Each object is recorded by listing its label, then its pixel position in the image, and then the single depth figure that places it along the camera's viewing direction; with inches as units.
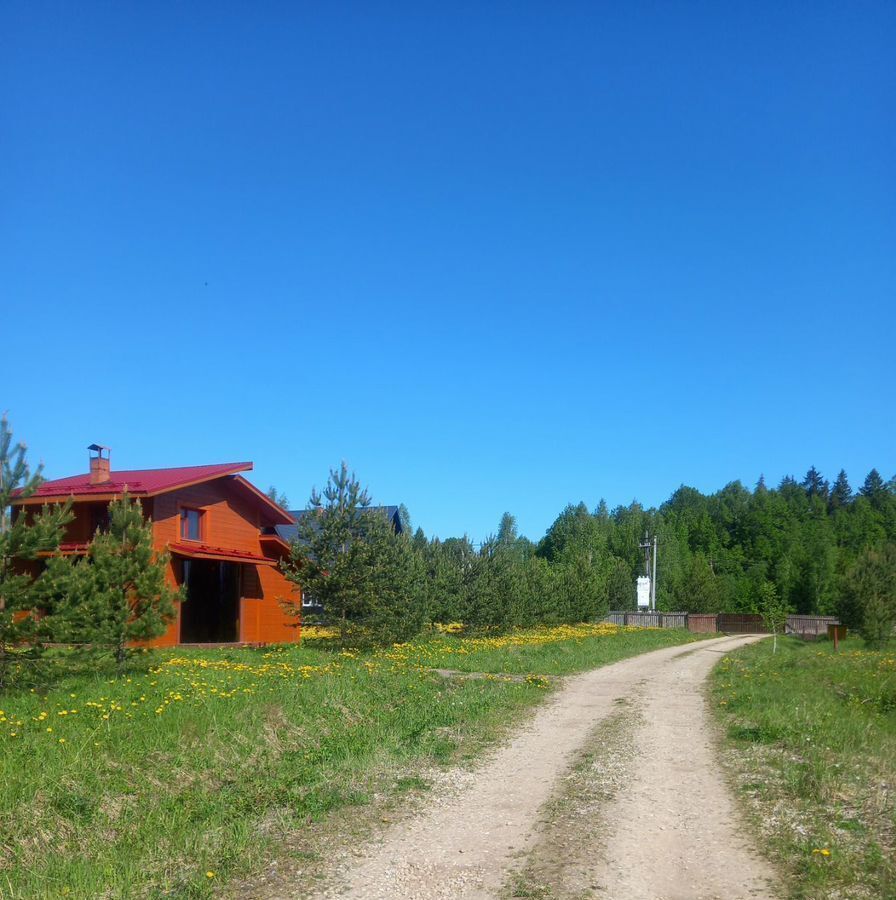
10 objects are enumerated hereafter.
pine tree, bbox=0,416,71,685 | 510.6
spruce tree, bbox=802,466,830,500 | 5476.4
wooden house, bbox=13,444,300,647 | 992.2
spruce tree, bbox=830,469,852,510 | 5128.0
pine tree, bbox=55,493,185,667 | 594.2
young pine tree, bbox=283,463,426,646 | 899.4
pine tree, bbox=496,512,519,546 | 4528.1
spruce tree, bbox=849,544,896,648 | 1429.6
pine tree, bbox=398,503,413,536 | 3234.5
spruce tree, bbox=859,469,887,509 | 4820.1
